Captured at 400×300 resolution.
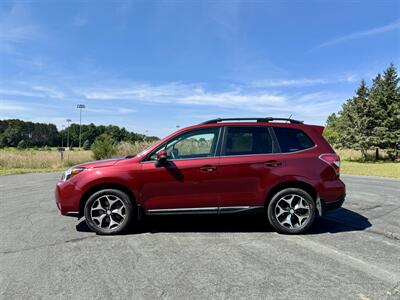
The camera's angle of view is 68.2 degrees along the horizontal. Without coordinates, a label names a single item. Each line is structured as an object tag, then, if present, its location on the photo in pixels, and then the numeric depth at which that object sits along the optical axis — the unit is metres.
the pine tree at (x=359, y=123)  32.56
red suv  4.84
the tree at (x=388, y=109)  32.34
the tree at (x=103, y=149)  23.30
